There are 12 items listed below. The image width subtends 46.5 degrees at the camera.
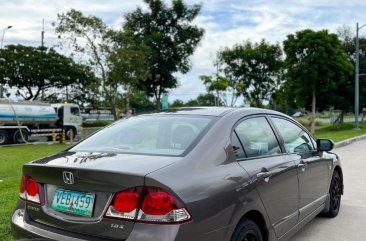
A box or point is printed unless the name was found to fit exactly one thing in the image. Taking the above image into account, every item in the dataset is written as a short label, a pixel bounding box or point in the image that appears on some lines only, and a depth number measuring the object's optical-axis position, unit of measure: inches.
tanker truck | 1033.5
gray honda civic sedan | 111.3
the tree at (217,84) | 1619.1
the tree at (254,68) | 1724.9
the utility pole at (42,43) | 1678.9
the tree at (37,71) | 1545.3
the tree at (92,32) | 1176.8
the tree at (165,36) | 1343.5
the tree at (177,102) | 2934.3
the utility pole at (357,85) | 1077.1
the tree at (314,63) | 1169.4
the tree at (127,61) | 1179.3
